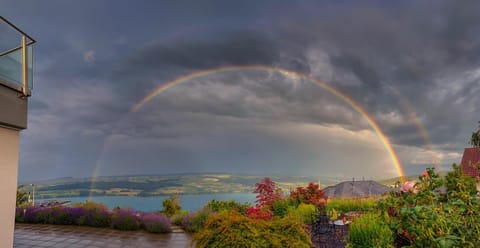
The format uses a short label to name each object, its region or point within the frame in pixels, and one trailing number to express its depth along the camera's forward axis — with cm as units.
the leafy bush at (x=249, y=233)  408
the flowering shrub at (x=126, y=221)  855
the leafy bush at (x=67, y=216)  927
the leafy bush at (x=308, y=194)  1050
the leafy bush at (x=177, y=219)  930
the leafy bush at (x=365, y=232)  440
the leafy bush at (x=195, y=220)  839
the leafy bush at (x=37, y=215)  948
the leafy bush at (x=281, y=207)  947
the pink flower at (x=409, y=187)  346
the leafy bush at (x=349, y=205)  1073
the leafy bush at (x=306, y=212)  843
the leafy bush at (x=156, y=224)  818
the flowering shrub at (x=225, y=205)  904
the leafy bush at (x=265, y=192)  888
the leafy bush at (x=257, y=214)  580
